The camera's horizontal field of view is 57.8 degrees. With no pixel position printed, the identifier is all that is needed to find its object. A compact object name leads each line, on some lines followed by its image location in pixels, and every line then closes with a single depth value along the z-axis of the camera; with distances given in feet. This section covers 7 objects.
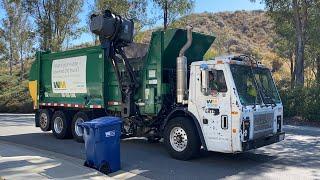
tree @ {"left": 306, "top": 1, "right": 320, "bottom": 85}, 48.79
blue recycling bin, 18.44
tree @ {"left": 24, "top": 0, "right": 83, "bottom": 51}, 68.37
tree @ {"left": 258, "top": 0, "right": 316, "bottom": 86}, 47.00
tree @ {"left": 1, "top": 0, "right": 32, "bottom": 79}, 81.34
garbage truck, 19.55
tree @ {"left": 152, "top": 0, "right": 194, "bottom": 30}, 52.68
